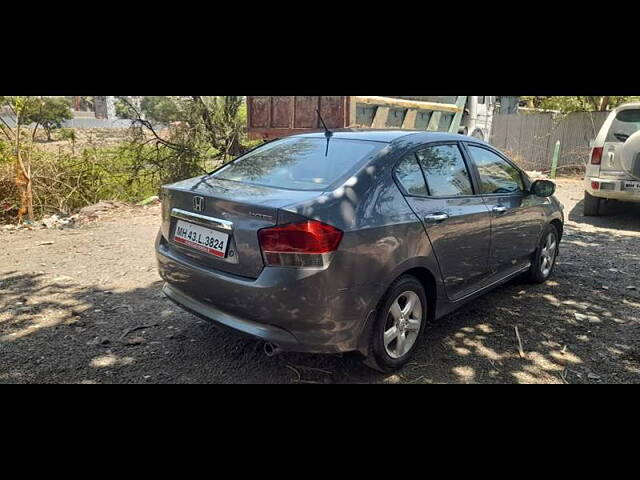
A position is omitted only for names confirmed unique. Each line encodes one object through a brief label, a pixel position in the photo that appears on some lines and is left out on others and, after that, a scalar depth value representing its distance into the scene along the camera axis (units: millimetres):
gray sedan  2668
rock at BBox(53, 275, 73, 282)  4973
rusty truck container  8586
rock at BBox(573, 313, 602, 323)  4156
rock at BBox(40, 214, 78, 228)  7357
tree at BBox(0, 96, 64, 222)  6941
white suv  7016
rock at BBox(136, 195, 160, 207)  8911
